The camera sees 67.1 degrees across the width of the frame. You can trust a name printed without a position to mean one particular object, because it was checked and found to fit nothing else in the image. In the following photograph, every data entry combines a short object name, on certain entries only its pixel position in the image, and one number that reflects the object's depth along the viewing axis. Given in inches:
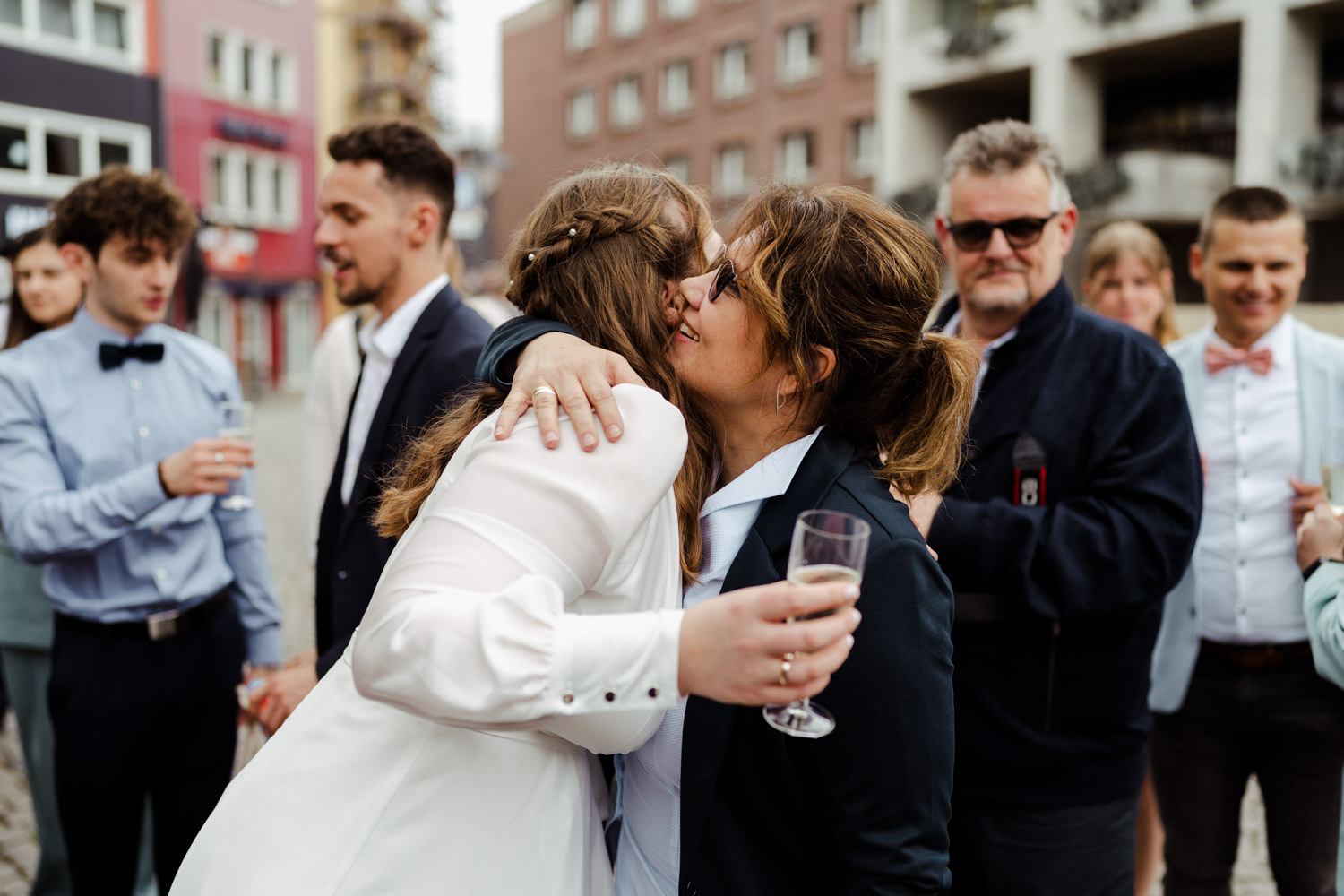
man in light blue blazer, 120.6
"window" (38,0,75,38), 839.1
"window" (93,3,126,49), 886.4
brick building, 1064.2
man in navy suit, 109.6
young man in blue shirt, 115.4
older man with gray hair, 96.0
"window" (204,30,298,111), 1027.3
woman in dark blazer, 59.8
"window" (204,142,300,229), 1051.3
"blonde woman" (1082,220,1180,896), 191.2
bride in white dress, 45.6
